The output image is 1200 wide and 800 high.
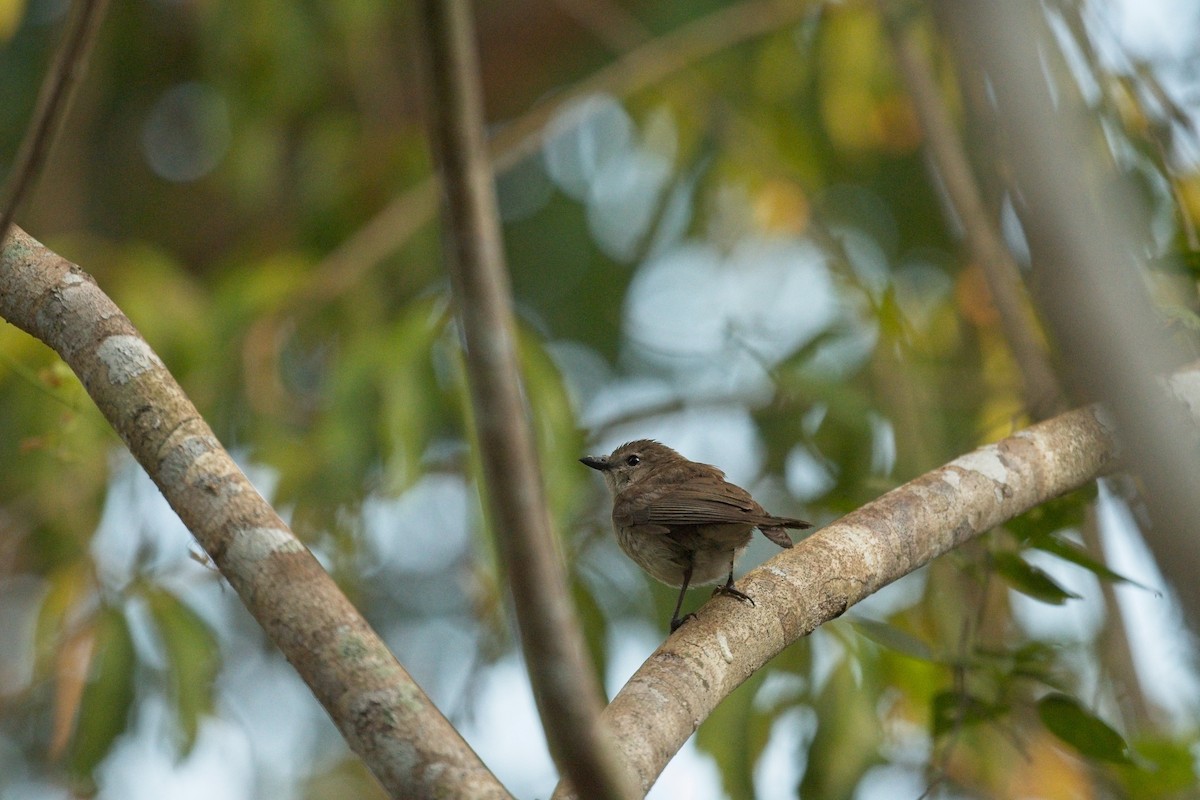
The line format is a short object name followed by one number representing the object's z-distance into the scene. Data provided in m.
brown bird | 7.18
